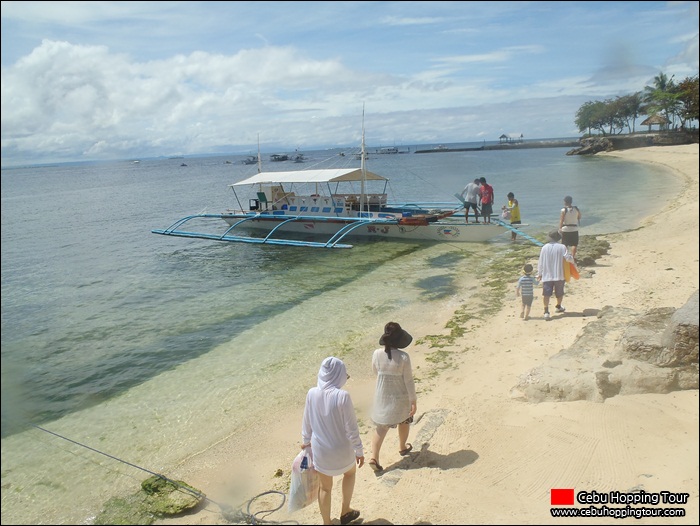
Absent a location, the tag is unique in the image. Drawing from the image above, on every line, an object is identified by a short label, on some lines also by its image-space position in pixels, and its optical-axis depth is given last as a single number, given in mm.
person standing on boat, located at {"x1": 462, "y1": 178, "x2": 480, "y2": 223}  20656
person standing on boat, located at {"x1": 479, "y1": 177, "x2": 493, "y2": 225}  20062
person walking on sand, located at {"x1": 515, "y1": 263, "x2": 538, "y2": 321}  9344
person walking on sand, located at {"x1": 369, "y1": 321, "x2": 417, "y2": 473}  4711
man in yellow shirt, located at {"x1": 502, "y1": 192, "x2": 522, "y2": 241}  18372
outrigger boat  20766
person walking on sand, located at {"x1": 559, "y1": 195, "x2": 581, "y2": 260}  11969
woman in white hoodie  3910
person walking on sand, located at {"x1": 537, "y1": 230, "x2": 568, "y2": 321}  8641
